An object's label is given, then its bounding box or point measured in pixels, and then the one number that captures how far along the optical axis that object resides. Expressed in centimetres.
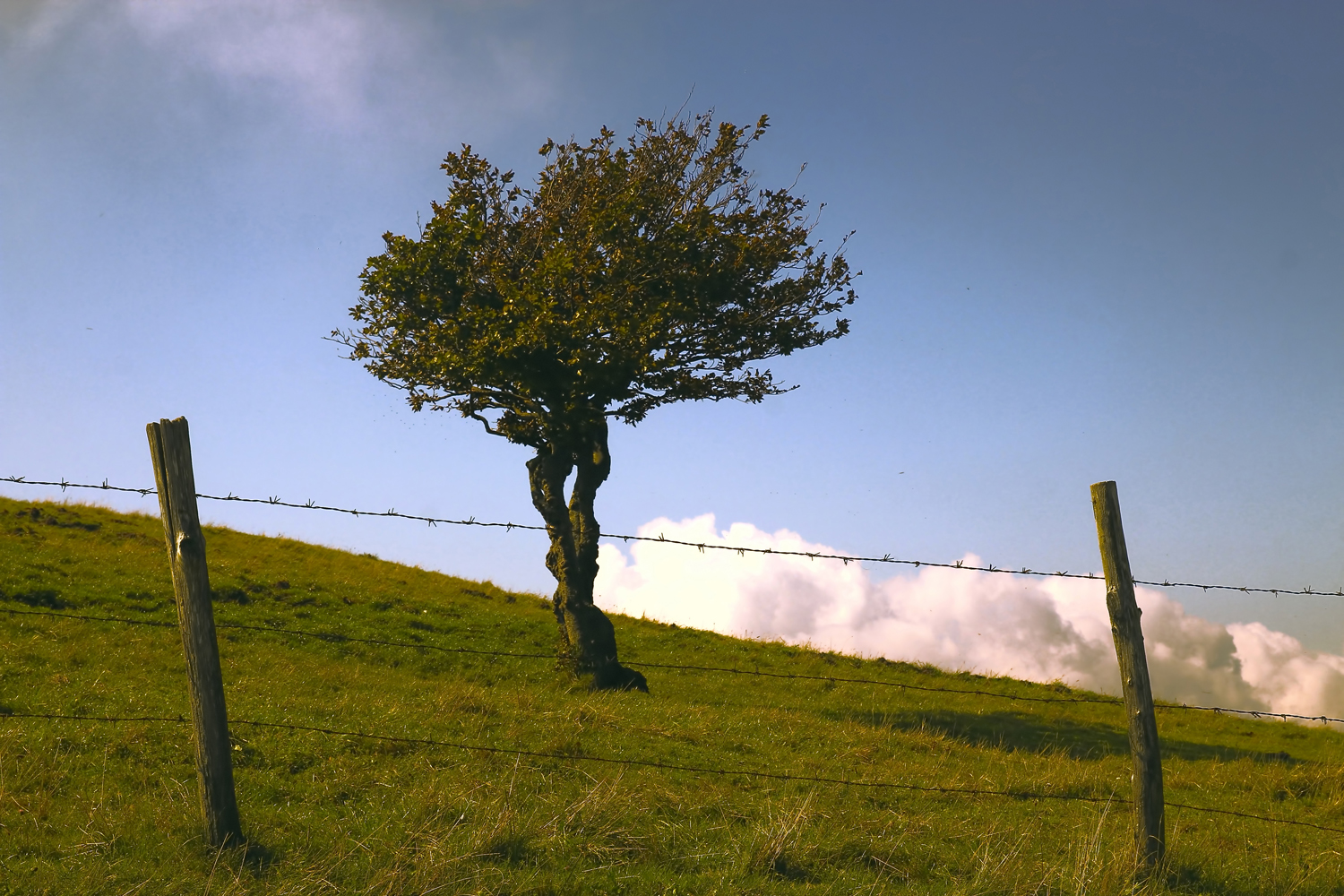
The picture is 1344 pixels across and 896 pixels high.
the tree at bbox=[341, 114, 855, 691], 2294
